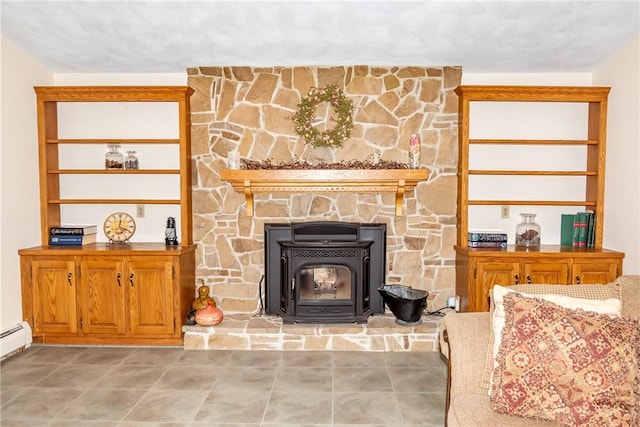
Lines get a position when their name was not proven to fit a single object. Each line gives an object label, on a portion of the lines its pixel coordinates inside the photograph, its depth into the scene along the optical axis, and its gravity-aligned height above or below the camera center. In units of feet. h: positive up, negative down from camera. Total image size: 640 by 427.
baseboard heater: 10.91 -3.87
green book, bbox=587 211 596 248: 12.46 -1.07
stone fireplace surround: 13.12 +1.23
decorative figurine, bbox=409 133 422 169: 12.16 +1.15
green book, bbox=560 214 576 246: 12.74 -1.05
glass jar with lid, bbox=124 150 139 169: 13.10 +0.92
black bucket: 11.79 -3.13
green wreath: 12.79 +2.26
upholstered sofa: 5.49 -2.44
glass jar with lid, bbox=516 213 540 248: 12.59 -1.18
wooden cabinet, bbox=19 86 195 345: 11.78 -1.48
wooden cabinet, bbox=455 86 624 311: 11.67 +0.08
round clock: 13.03 -1.07
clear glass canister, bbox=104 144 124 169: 12.89 +0.97
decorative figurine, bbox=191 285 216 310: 12.41 -3.14
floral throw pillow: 5.15 -2.16
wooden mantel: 11.88 +0.39
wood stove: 12.28 -2.29
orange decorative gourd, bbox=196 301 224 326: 11.97 -3.48
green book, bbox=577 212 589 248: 12.49 -0.98
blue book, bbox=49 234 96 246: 12.41 -1.40
